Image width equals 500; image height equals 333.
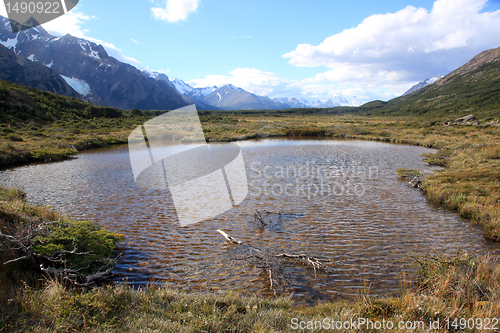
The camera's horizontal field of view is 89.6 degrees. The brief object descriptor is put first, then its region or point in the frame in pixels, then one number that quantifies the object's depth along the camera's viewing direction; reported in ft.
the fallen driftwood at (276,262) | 21.11
